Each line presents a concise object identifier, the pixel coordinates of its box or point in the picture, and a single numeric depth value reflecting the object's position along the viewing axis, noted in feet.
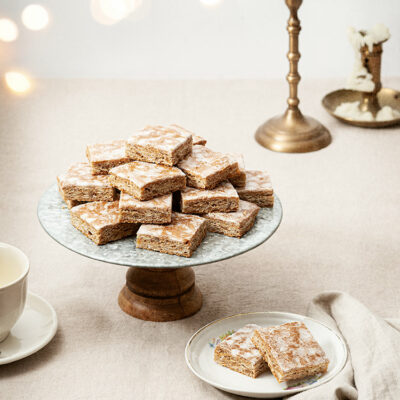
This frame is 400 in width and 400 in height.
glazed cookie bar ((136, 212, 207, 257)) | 4.11
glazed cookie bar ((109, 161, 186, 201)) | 4.21
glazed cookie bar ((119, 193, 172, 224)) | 4.18
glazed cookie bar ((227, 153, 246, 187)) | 4.43
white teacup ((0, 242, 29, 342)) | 4.01
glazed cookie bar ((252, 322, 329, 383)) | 3.96
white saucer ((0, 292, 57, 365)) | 4.13
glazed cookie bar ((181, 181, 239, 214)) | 4.28
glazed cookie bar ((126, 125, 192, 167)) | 4.31
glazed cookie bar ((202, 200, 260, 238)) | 4.22
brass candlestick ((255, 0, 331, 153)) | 6.02
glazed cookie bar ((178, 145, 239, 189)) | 4.30
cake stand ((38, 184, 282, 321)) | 4.11
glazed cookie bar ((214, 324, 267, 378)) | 4.01
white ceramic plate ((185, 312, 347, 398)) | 3.96
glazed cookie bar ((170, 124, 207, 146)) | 4.56
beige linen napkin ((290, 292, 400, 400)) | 3.93
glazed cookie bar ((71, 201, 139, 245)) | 4.16
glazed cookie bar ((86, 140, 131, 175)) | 4.36
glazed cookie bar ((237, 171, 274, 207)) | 4.42
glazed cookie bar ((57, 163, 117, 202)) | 4.31
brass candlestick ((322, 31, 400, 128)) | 6.23
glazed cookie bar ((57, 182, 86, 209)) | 4.35
